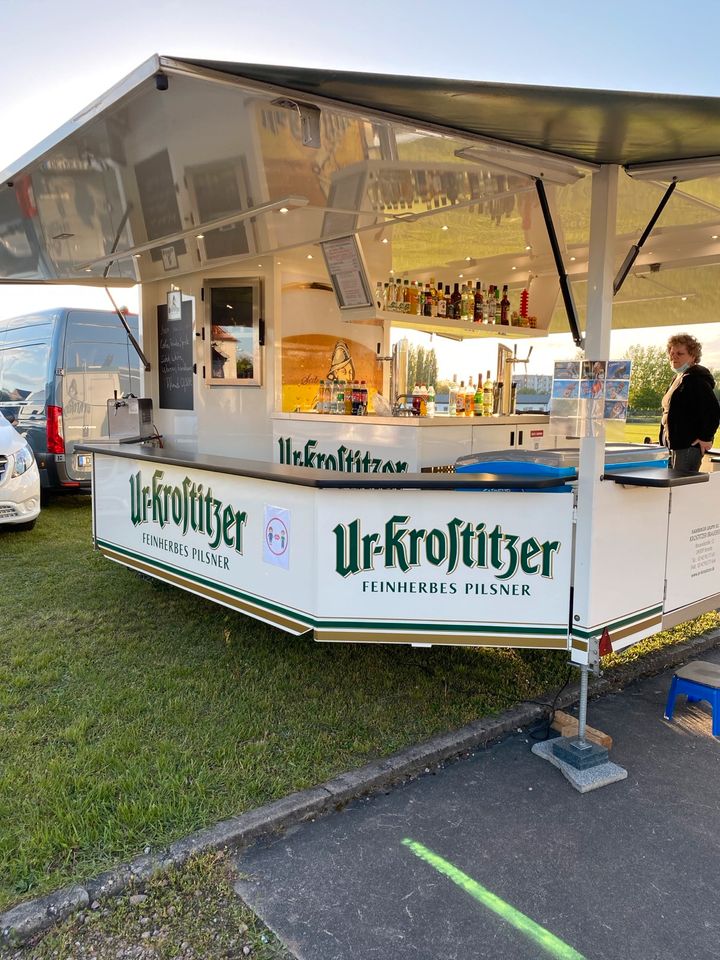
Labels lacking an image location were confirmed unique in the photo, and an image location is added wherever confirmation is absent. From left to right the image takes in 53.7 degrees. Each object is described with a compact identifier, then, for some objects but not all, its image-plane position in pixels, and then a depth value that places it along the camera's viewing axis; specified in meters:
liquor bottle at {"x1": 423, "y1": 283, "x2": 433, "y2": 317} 5.84
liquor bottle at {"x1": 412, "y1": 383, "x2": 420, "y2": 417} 5.18
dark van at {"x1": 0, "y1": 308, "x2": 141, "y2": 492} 8.96
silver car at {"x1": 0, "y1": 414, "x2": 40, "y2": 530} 7.16
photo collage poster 2.94
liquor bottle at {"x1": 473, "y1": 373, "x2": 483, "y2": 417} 5.75
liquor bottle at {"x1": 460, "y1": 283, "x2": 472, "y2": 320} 6.21
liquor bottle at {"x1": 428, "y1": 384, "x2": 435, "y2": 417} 5.39
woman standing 4.18
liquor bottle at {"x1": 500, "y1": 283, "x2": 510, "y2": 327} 6.65
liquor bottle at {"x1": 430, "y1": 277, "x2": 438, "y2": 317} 5.91
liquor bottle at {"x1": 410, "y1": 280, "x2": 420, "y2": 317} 5.68
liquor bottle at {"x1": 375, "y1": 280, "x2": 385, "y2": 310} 5.28
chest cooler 3.18
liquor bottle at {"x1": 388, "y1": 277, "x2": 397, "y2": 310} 5.46
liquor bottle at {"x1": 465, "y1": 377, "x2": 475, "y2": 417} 5.73
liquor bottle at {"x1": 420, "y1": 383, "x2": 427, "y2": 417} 5.26
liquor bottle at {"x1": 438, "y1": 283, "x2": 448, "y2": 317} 6.06
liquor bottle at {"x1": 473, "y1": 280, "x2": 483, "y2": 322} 6.33
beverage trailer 2.57
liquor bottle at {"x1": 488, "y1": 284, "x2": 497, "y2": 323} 6.51
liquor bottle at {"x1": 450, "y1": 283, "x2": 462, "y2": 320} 6.15
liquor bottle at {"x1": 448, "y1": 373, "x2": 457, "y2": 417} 5.54
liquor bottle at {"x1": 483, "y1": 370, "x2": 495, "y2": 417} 5.89
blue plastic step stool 3.44
